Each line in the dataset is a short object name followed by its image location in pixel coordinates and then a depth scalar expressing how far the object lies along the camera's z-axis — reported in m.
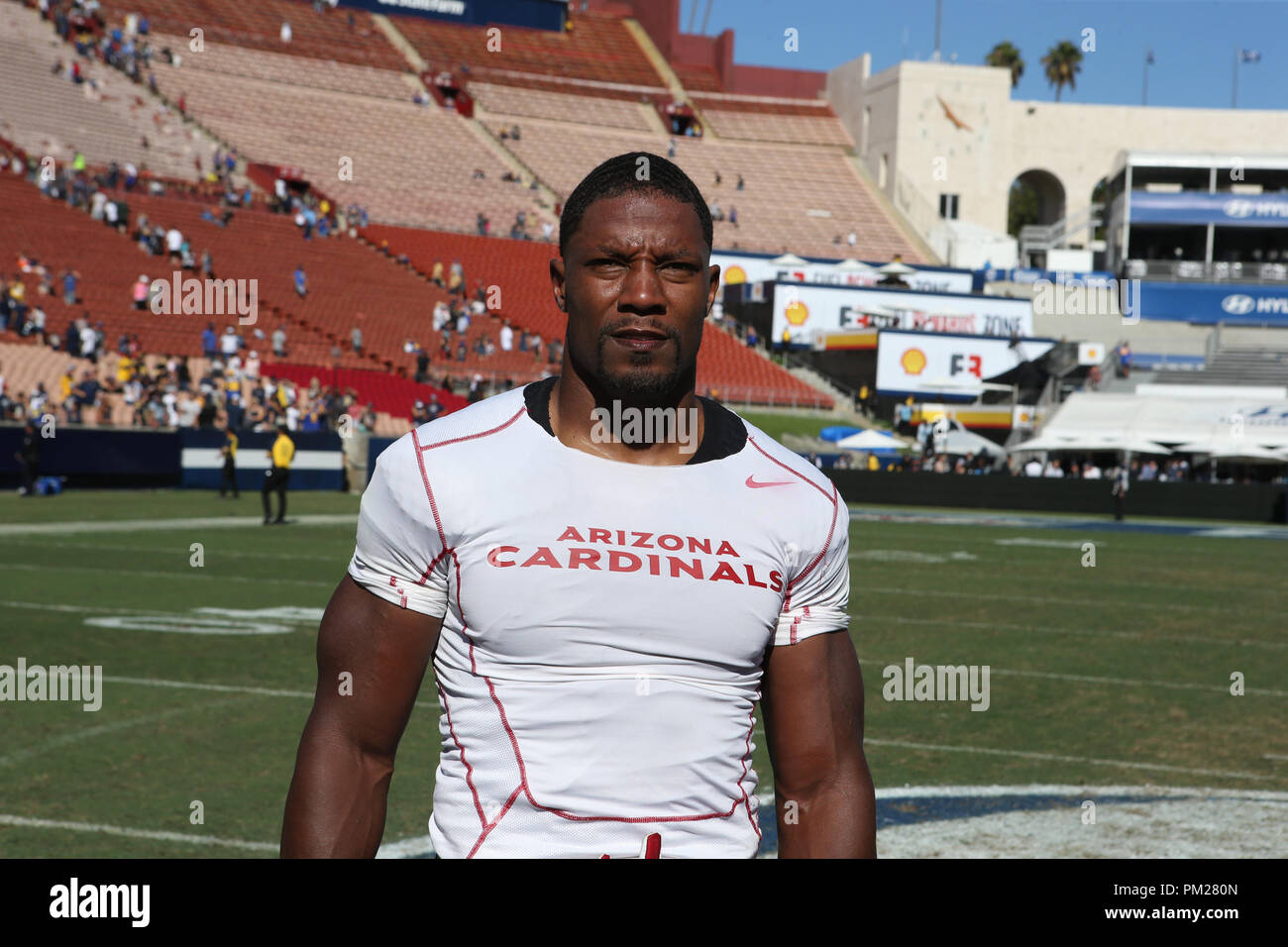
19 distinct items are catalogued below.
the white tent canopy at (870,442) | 37.47
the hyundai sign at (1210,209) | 61.50
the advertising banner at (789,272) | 52.44
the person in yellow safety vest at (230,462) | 28.19
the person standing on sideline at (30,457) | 26.30
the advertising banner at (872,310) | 49.34
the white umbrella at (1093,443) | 38.25
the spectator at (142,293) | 35.27
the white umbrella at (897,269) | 51.62
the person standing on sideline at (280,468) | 21.14
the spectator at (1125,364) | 50.44
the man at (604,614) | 2.41
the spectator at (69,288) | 34.03
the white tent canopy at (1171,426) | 37.84
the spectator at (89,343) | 31.72
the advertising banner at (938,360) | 47.59
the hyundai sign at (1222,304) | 57.84
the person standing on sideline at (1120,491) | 30.31
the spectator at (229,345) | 34.78
